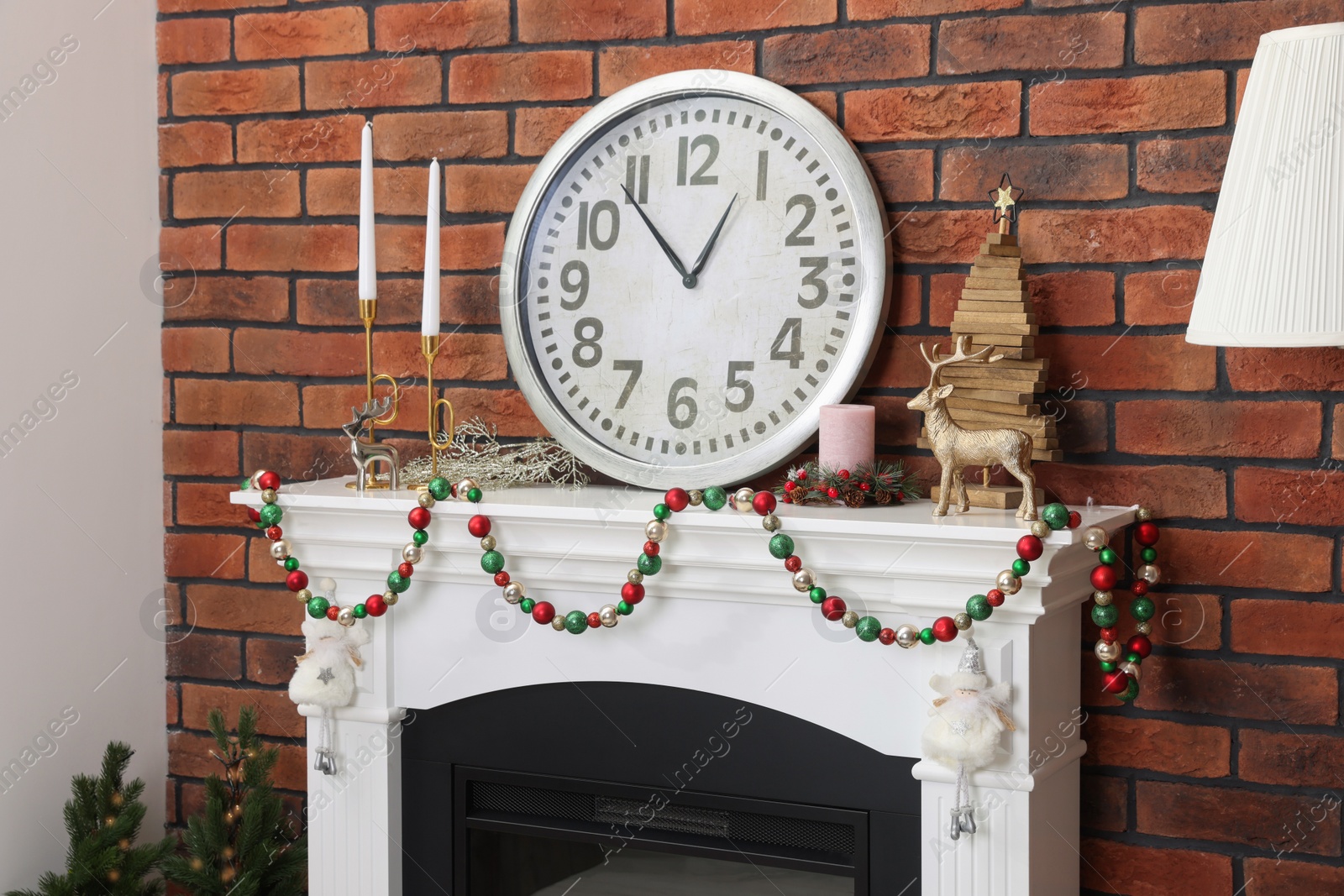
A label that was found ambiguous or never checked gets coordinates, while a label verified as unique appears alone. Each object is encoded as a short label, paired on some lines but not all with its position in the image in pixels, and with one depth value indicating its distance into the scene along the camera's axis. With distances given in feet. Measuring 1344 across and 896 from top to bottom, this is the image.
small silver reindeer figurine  5.96
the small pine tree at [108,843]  6.34
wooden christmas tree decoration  5.25
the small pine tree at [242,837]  6.44
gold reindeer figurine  4.95
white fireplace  5.01
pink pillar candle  5.47
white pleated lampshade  4.32
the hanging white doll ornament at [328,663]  6.04
